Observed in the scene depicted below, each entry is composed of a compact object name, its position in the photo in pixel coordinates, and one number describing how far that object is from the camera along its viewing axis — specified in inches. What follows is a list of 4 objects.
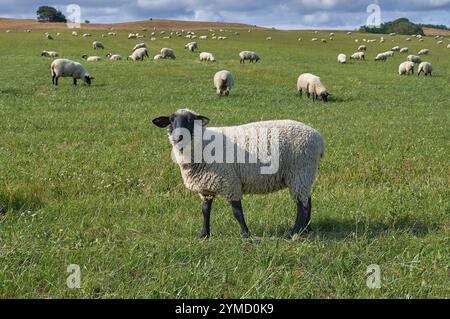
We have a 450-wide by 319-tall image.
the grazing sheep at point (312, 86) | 983.0
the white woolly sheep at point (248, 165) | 266.7
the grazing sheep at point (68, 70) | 1112.8
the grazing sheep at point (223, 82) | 989.2
